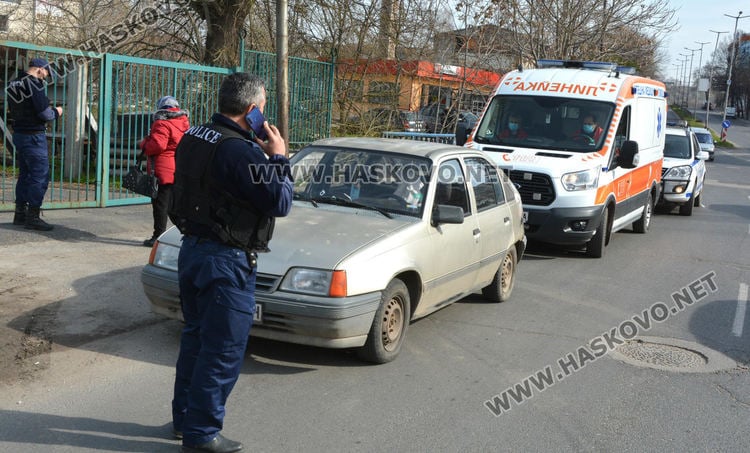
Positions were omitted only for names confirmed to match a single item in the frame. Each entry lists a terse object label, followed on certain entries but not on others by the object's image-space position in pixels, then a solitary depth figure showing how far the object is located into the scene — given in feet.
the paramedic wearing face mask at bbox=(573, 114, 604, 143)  36.81
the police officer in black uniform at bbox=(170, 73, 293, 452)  12.47
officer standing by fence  28.14
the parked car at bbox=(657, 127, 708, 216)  53.36
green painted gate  35.50
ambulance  34.42
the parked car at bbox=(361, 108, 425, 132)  59.82
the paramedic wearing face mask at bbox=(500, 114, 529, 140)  37.91
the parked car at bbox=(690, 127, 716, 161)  113.95
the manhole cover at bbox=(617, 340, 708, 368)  20.67
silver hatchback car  17.38
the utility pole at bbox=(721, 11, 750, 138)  193.67
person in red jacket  28.09
